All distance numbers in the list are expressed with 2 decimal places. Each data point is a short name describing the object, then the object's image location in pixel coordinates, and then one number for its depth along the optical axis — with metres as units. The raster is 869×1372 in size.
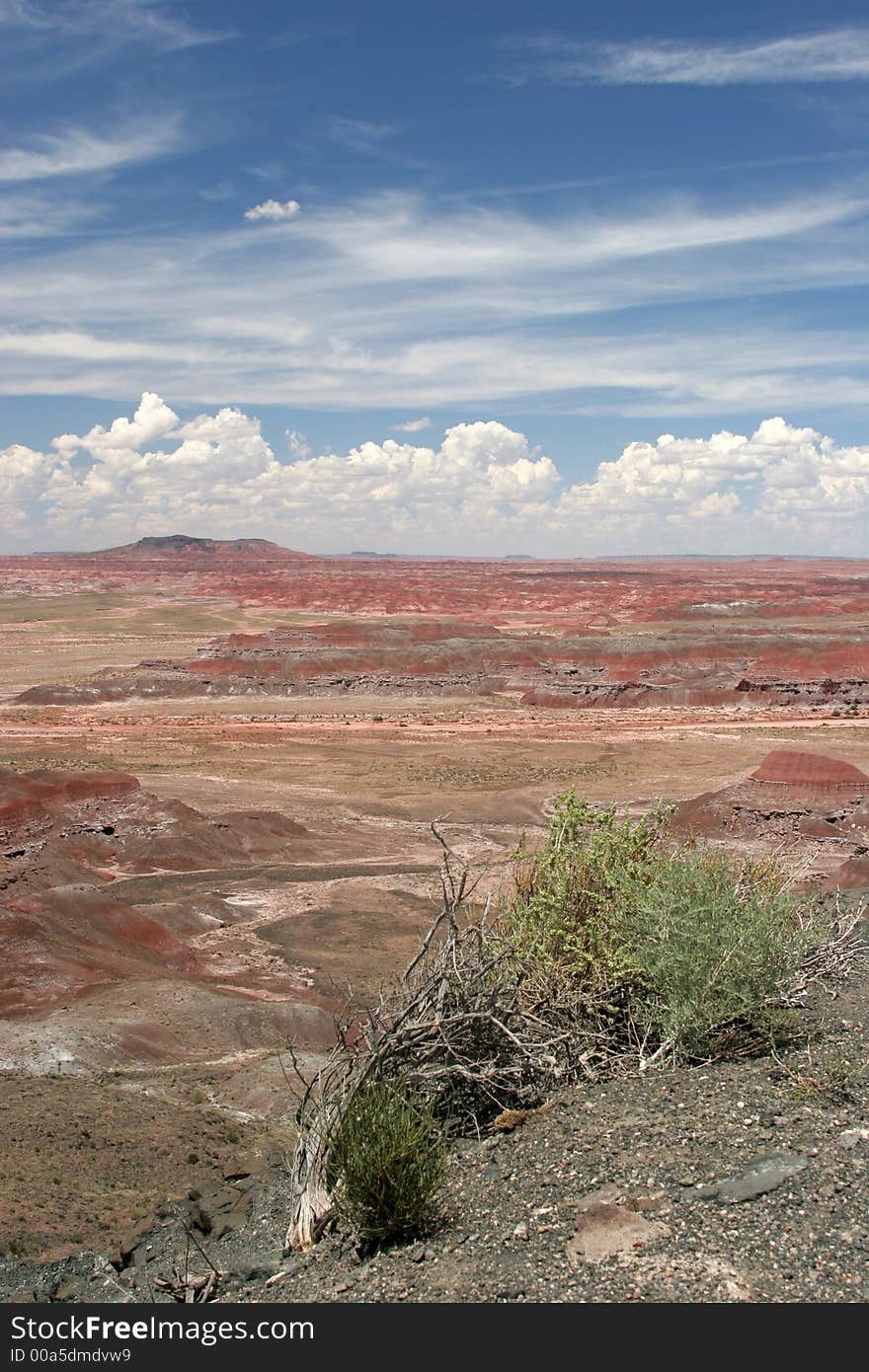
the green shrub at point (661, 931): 8.89
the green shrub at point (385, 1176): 7.21
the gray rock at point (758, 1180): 7.00
